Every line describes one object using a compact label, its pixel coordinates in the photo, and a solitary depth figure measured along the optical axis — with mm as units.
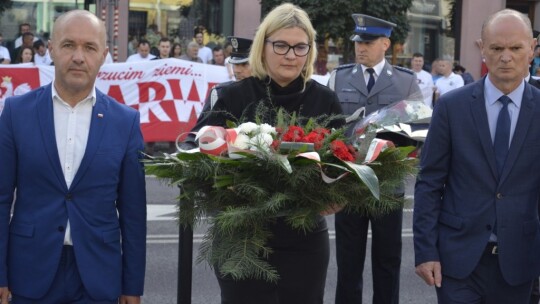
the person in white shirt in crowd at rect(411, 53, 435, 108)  19312
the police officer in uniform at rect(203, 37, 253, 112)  7163
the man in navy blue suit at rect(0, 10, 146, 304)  4066
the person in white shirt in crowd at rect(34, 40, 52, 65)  18234
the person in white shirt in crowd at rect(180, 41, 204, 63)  19562
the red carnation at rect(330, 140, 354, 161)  3926
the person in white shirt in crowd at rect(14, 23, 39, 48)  19781
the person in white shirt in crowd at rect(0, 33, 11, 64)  18023
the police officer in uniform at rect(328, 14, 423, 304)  6488
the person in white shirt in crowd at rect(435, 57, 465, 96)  19578
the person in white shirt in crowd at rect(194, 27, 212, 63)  20469
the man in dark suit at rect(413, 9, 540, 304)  4516
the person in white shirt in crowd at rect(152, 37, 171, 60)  17852
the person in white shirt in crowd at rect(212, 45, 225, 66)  18797
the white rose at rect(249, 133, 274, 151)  3895
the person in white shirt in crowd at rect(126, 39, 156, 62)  18375
